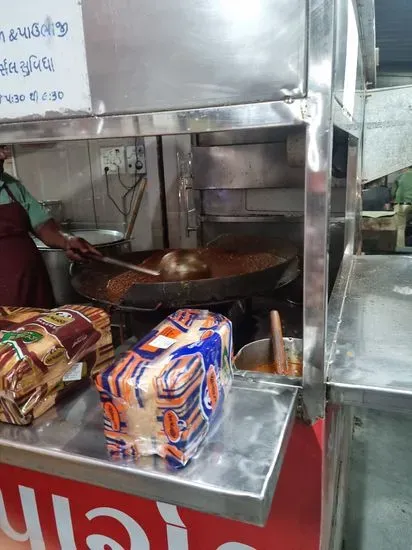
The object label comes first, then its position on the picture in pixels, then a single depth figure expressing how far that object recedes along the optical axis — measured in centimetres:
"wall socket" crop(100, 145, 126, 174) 306
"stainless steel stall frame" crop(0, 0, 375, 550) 70
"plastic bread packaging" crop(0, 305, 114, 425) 79
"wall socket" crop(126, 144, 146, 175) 300
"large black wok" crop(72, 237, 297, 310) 121
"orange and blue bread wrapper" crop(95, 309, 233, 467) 69
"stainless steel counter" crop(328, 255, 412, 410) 86
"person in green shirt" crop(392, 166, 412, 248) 447
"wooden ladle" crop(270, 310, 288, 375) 105
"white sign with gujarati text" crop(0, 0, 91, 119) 80
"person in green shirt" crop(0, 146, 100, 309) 210
